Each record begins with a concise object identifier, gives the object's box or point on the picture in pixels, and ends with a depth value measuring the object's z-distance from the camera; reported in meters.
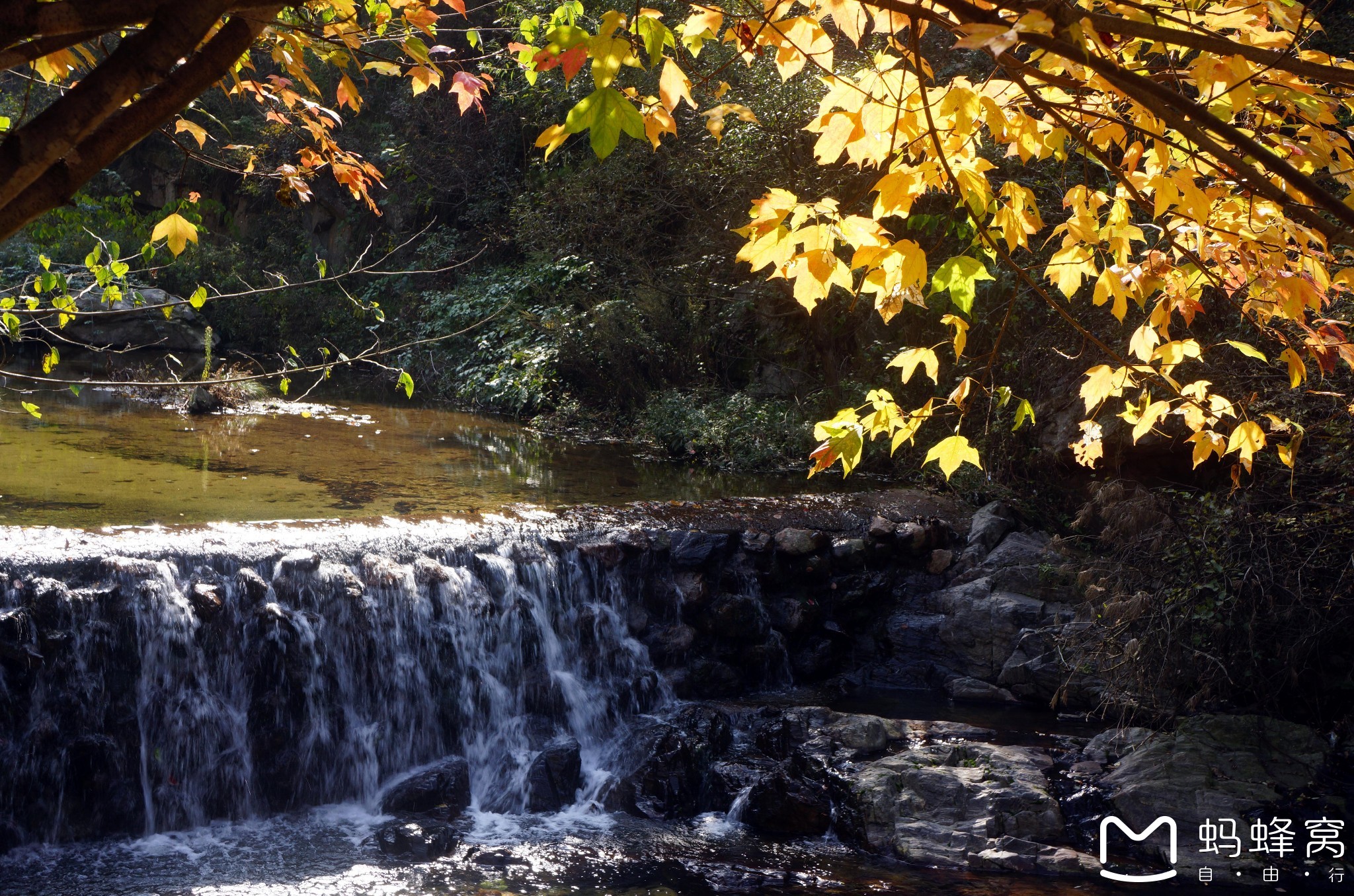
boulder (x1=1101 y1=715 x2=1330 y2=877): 4.86
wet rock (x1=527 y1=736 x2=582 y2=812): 5.51
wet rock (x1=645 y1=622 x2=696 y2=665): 6.78
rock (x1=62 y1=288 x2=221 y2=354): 15.05
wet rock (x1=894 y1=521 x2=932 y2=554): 7.57
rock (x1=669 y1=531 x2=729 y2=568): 7.08
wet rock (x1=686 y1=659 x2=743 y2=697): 6.71
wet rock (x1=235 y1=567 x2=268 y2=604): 5.92
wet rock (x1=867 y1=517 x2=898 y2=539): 7.55
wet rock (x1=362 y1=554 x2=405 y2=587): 6.32
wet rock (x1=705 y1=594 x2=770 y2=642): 6.90
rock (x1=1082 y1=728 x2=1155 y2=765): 5.42
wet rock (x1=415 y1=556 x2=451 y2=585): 6.45
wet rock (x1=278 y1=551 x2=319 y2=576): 6.08
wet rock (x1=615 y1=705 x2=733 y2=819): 5.41
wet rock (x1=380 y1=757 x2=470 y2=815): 5.46
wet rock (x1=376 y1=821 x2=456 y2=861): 4.88
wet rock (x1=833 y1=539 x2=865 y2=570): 7.45
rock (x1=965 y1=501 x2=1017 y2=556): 7.57
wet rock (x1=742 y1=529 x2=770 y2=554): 7.27
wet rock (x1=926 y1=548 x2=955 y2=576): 7.54
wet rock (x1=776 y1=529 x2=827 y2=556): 7.29
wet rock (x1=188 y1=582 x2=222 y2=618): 5.74
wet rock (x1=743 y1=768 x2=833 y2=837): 5.13
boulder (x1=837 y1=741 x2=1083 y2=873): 4.87
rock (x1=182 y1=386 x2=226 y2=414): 11.42
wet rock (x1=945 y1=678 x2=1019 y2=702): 6.61
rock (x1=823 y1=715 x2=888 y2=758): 5.62
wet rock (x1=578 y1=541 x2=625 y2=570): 6.93
